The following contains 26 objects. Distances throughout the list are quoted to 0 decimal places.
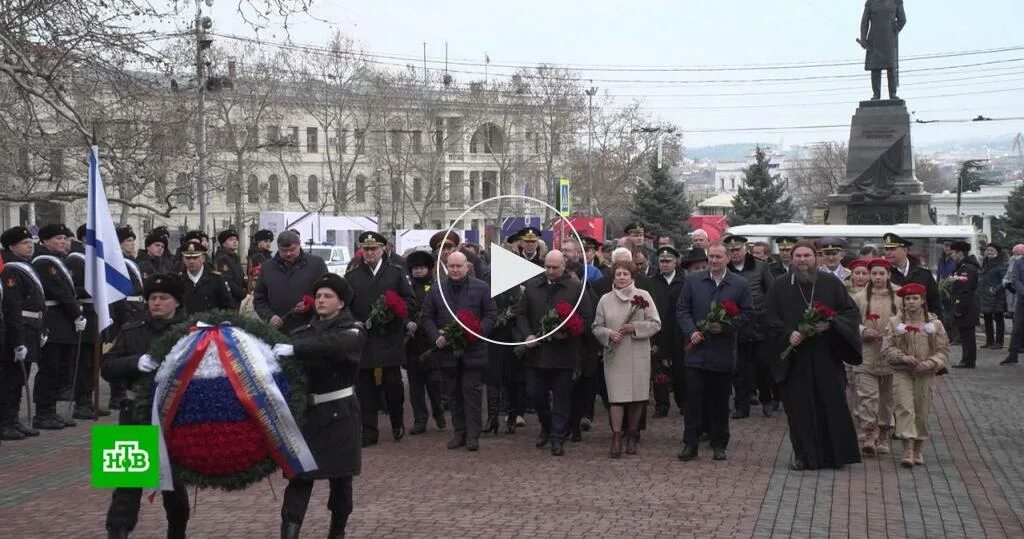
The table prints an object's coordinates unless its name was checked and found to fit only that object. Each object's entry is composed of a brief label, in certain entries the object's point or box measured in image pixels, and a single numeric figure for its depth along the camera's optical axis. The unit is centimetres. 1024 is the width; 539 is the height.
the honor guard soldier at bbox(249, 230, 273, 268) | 1695
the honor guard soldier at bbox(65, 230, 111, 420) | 1471
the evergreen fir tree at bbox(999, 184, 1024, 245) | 5812
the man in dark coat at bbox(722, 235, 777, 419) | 1512
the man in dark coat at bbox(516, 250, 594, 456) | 1248
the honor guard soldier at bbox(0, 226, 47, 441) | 1309
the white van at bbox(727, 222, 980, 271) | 3039
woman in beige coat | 1225
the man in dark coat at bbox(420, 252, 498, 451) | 1273
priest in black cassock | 1157
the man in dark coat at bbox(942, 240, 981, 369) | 2105
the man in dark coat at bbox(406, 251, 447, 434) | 1383
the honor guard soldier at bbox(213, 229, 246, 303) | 1531
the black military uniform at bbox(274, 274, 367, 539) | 741
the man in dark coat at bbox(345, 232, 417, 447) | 1303
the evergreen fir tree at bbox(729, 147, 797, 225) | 6738
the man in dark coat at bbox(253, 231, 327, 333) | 1242
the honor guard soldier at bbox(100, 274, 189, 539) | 734
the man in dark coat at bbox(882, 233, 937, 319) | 1505
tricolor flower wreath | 705
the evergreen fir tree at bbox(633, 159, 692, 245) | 6038
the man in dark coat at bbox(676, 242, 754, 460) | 1209
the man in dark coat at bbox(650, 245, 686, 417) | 1405
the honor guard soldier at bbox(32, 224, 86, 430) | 1403
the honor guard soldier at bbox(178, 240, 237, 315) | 1397
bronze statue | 3034
